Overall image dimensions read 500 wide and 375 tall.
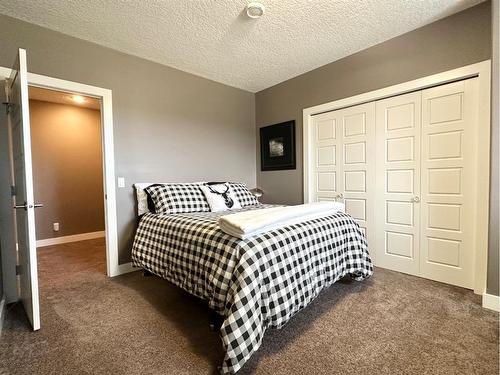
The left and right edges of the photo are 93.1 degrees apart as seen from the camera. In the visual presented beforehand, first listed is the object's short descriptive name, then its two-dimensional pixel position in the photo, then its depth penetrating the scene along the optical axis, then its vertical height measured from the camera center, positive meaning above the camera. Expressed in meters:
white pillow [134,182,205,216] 2.68 -0.24
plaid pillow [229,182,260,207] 2.98 -0.24
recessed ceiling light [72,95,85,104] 3.76 +1.30
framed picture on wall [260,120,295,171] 3.50 +0.46
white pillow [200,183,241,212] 2.71 -0.24
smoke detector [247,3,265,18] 1.93 +1.40
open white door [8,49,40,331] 1.49 -0.02
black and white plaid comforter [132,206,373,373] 1.23 -0.61
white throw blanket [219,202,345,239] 1.42 -0.29
